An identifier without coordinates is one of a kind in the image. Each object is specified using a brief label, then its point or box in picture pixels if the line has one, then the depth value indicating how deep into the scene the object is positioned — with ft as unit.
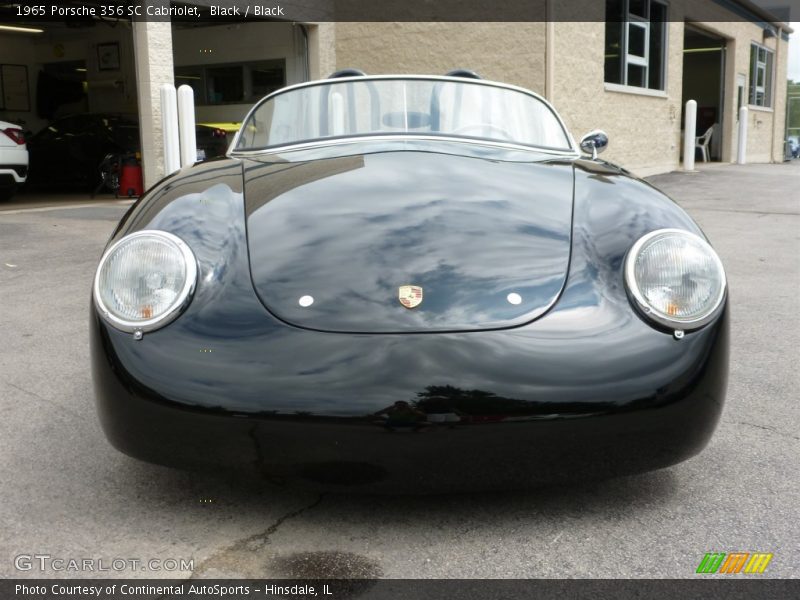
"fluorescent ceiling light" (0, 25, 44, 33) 60.62
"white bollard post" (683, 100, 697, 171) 56.03
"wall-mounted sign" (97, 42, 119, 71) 59.98
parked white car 35.04
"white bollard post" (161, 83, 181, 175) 32.45
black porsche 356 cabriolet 6.05
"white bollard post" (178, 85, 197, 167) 32.52
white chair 72.23
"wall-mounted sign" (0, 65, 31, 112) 62.28
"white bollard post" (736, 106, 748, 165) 68.95
